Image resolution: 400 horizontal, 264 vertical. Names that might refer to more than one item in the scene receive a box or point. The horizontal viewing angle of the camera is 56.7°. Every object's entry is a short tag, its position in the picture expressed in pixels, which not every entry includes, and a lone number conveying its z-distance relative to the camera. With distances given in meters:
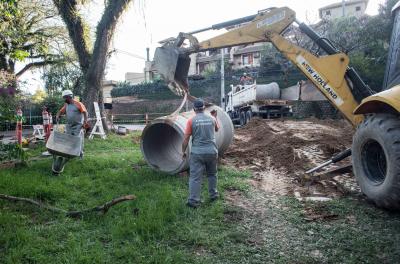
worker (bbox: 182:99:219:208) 5.41
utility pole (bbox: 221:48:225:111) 25.28
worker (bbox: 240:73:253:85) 23.47
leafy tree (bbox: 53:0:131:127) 13.27
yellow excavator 4.28
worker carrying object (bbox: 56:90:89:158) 8.07
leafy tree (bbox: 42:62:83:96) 35.67
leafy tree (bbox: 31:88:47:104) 27.83
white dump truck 18.51
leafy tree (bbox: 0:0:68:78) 20.00
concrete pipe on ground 6.90
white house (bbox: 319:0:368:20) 44.19
